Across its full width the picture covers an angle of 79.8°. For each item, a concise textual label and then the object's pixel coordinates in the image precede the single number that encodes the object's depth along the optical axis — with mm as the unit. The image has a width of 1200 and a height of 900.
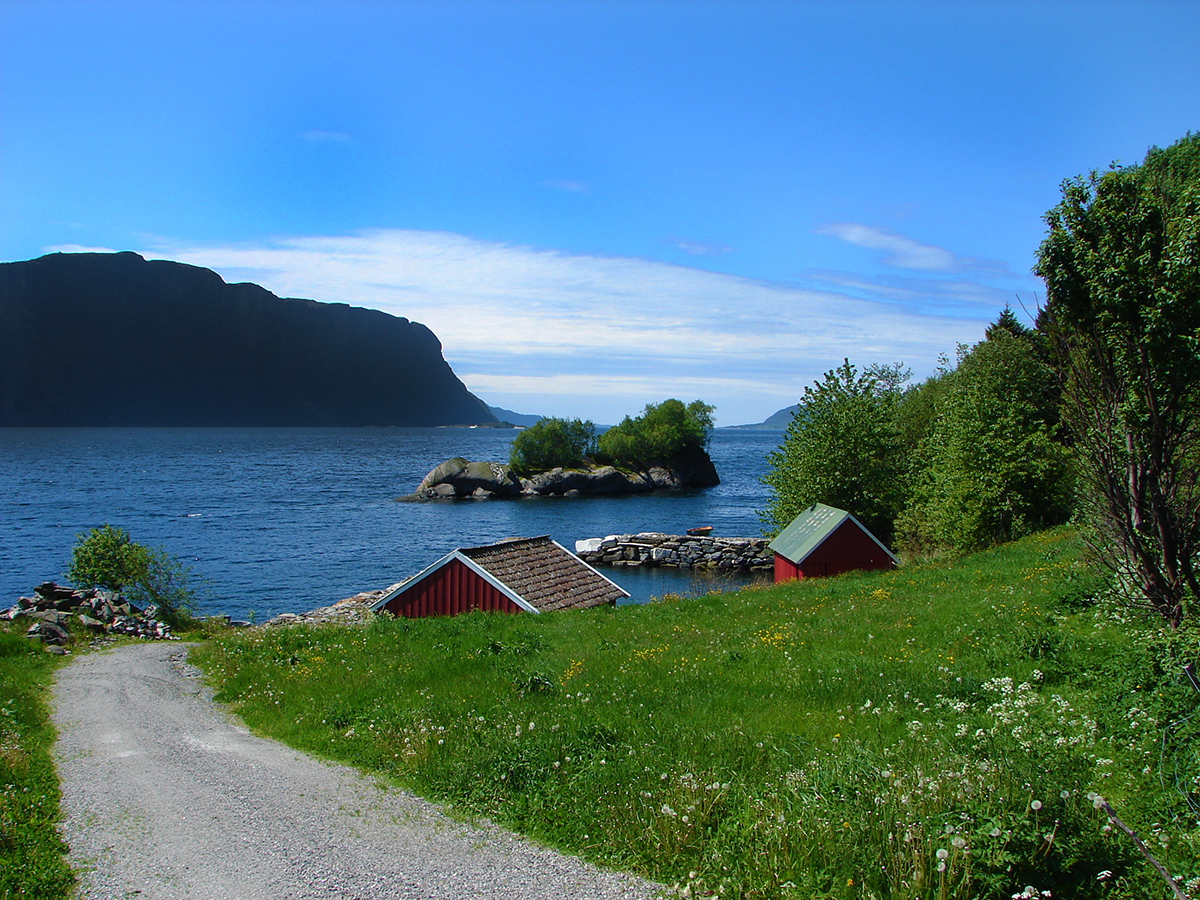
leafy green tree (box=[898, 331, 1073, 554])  34812
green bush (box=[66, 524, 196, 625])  32656
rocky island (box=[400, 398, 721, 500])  101188
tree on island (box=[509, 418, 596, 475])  112375
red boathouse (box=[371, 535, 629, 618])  24719
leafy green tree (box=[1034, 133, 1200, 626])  10180
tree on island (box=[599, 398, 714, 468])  119938
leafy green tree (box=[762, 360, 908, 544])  44156
